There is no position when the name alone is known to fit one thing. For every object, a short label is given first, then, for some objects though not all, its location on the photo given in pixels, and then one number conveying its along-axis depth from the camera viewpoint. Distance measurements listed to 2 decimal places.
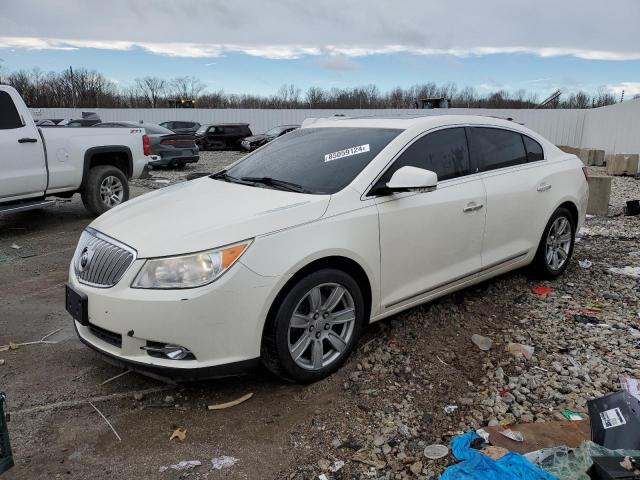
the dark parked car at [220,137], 27.17
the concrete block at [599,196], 8.93
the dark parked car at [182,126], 27.12
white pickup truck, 7.11
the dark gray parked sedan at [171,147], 15.73
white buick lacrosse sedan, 2.87
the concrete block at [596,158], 20.69
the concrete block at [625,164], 16.35
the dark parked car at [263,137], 24.50
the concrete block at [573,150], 21.38
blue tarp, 2.28
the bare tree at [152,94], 61.02
